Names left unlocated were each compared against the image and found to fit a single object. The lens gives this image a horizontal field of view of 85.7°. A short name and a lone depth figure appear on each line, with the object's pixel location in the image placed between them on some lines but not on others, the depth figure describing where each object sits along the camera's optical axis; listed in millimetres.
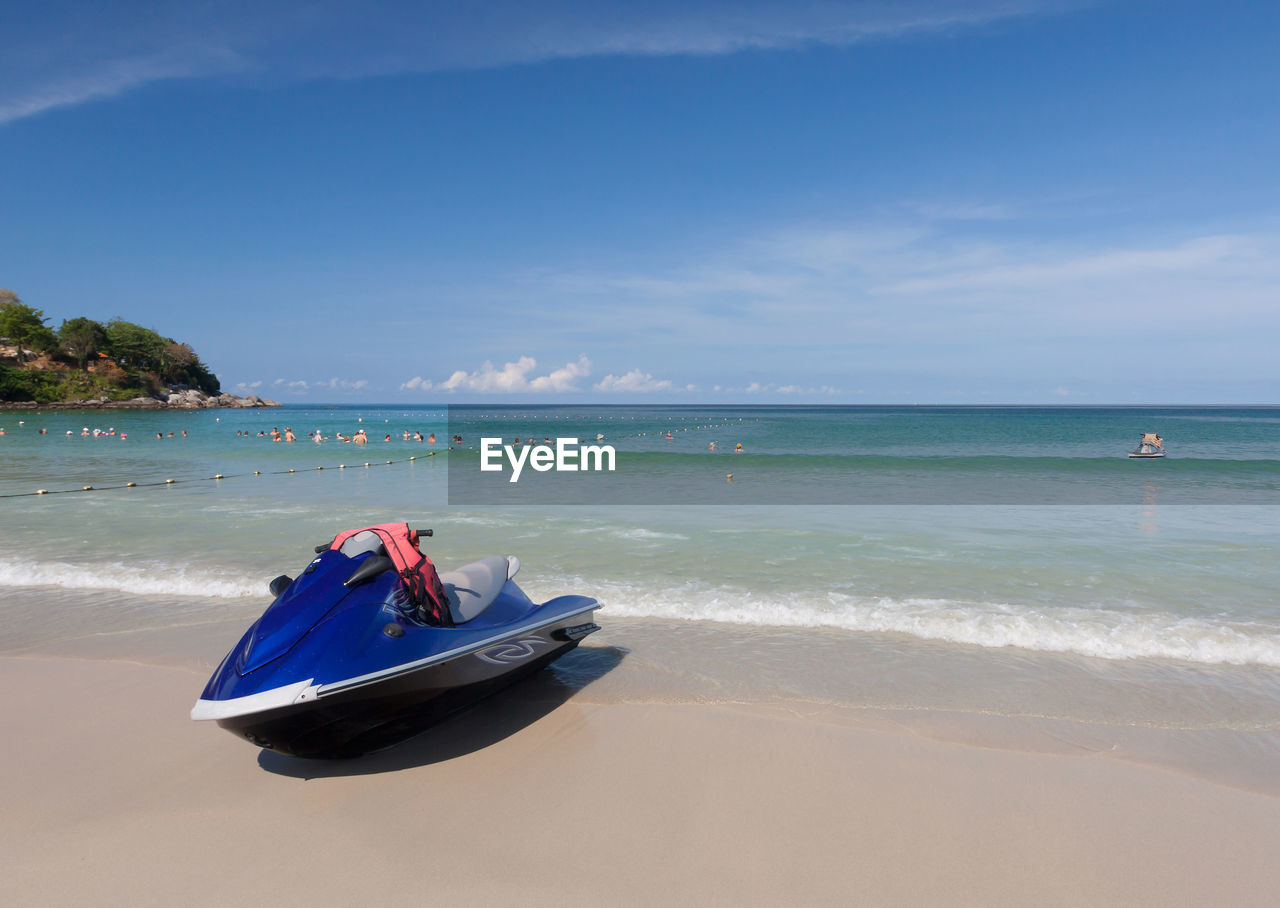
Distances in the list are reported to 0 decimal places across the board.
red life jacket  4316
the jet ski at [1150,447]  33906
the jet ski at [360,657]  3559
